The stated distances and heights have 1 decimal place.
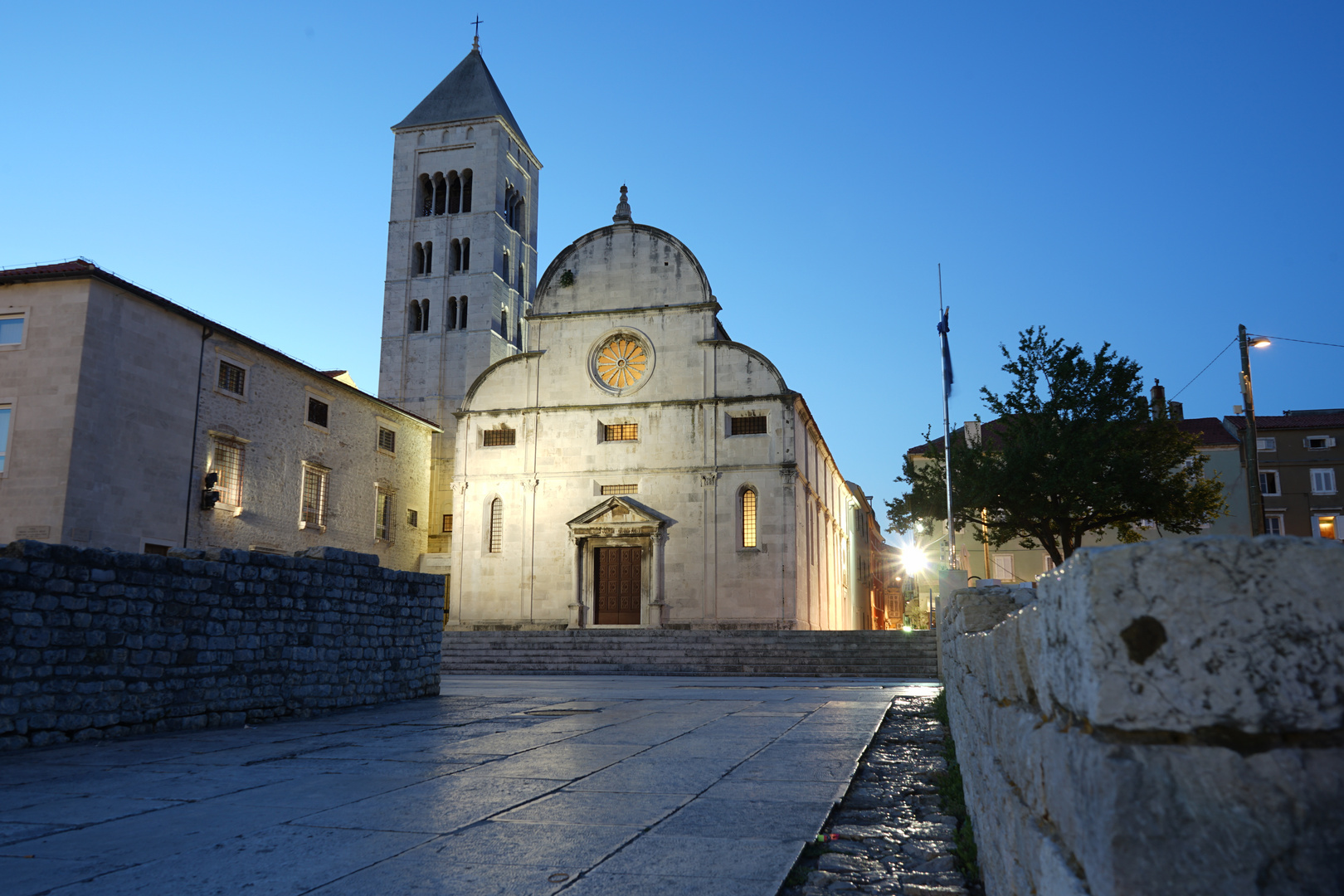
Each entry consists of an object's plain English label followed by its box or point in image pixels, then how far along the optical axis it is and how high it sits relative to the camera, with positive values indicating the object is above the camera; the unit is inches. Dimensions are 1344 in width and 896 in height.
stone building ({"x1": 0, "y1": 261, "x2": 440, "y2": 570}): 915.4 +190.6
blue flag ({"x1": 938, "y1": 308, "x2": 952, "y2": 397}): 951.0 +248.4
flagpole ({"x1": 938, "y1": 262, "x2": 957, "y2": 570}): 929.1 +231.1
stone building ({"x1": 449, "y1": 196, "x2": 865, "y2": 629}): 1273.4 +195.5
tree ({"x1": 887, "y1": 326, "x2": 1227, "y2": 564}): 1134.4 +173.7
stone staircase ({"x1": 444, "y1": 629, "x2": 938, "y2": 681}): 928.3 -50.6
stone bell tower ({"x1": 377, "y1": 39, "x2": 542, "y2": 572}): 1815.9 +698.2
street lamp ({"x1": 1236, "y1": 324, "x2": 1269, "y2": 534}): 772.0 +140.1
